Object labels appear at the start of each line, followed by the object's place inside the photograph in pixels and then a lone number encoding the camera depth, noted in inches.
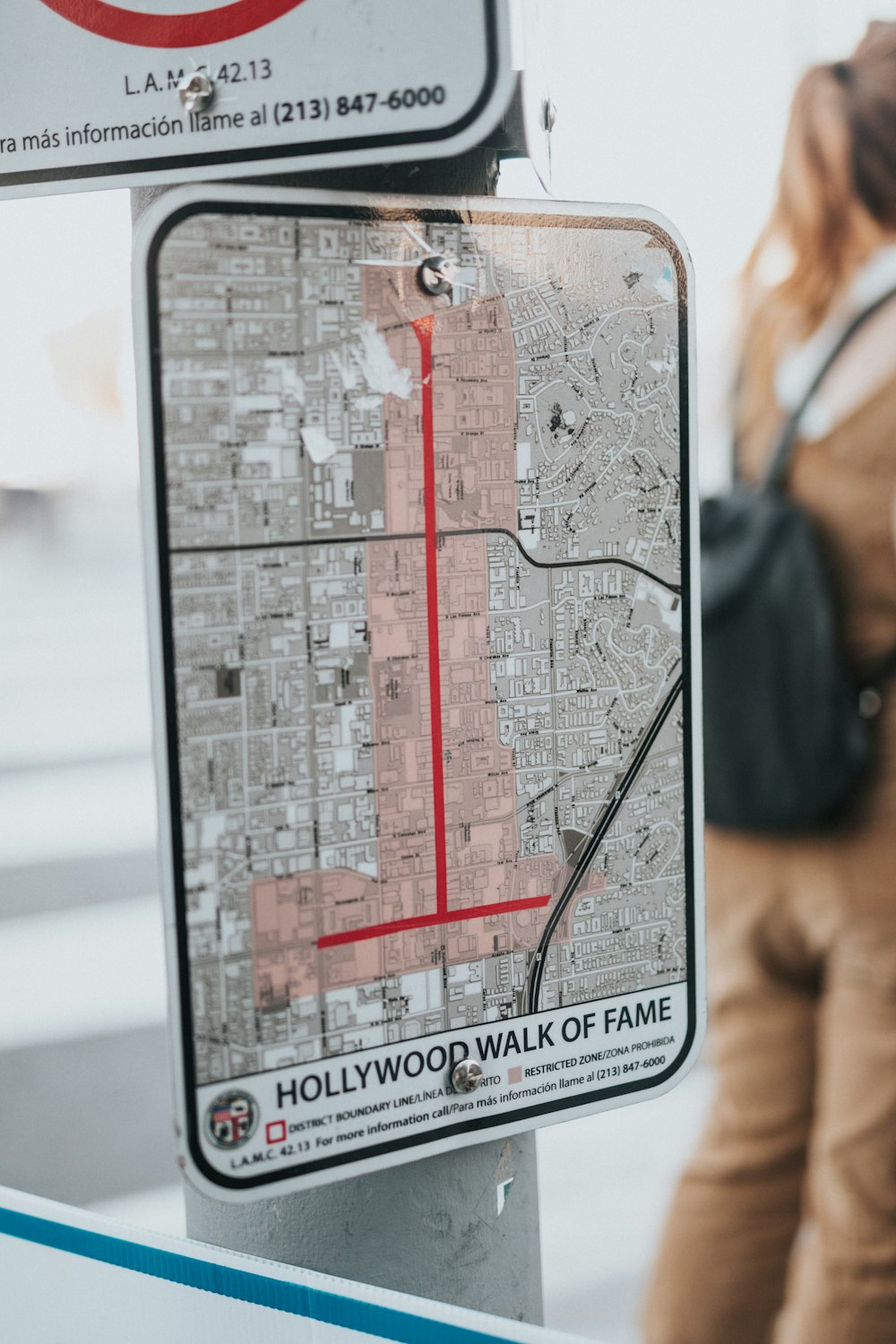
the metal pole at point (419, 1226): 54.2
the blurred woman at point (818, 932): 87.1
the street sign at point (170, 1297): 54.6
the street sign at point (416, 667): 49.3
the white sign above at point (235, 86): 48.7
